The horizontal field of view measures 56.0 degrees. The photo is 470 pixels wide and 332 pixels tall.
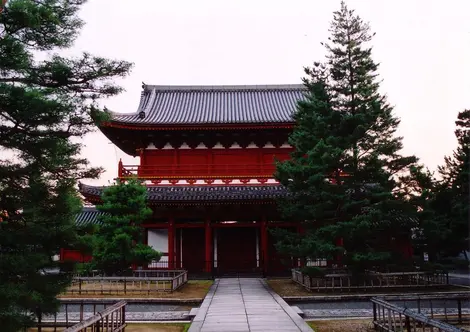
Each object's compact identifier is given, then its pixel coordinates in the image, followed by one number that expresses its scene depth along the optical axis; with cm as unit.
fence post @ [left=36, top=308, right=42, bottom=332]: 910
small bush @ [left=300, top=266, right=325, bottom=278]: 1839
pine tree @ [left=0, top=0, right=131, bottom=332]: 801
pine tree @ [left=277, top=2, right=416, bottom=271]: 1872
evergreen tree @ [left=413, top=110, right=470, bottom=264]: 3144
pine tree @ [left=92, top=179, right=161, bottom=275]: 2045
